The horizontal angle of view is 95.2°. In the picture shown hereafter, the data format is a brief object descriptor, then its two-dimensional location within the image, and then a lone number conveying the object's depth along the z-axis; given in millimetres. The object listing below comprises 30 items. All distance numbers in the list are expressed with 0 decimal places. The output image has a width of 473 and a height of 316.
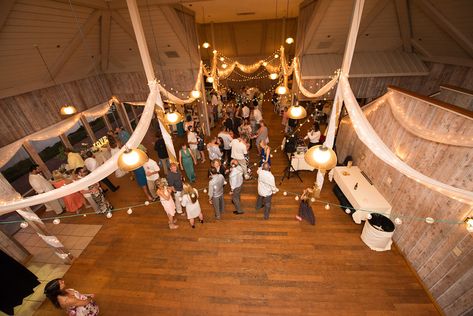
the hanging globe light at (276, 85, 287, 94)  6559
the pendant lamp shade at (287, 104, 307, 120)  4168
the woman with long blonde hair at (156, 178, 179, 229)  4266
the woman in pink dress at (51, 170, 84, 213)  5398
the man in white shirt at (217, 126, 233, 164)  5985
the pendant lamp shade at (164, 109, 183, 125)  4395
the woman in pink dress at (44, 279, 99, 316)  2975
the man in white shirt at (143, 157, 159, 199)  4951
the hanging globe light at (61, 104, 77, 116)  5805
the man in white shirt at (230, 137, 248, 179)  5195
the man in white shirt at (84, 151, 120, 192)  5520
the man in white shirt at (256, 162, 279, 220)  4309
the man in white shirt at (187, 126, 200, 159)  6070
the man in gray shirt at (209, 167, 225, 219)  4285
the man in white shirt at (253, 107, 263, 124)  7195
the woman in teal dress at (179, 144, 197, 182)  5539
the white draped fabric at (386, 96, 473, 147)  2910
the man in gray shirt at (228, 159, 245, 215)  4492
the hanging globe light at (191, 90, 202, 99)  6656
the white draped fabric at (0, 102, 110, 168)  5238
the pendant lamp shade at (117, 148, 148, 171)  2977
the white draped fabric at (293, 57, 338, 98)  4352
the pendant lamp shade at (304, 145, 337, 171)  2896
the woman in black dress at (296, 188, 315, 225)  4461
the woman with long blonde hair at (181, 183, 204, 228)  4242
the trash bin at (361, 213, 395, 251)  3895
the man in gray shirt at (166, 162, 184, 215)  4355
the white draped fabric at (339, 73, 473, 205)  2572
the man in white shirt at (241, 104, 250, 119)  7759
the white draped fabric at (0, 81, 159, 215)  3195
